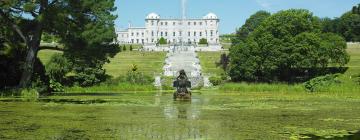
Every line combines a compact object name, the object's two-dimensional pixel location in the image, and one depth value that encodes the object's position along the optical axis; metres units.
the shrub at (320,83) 44.06
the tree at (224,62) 79.25
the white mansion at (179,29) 193.00
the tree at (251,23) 117.34
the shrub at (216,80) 61.72
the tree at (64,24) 34.91
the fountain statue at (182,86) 31.88
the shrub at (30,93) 33.62
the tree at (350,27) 116.31
